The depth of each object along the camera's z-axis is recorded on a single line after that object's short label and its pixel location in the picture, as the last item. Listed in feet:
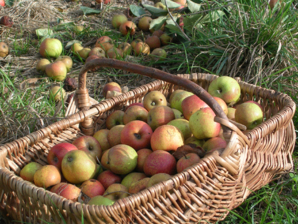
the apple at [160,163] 5.68
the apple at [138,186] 5.38
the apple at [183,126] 6.68
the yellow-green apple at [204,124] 6.02
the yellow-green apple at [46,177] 5.76
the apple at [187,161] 5.40
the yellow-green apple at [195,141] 6.35
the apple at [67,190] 5.39
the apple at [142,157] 6.24
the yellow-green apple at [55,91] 10.77
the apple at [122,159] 6.03
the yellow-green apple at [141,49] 12.96
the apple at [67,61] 12.55
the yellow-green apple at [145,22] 14.94
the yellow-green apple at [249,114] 6.98
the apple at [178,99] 7.87
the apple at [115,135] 7.02
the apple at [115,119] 7.82
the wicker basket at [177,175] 4.52
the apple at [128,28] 14.47
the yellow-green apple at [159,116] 6.99
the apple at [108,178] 6.06
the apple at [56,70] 11.74
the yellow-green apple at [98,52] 12.61
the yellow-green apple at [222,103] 7.29
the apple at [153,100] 7.90
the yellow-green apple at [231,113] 7.61
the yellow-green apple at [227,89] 7.91
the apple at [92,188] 5.64
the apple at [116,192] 5.34
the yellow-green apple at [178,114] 7.39
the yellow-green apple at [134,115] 7.45
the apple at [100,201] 4.78
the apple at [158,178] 5.15
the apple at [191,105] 6.89
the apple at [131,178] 5.92
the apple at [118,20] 15.38
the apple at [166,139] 6.16
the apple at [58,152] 6.30
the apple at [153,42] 13.43
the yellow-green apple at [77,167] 5.87
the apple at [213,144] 5.82
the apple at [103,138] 7.29
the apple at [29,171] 6.00
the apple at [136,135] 6.59
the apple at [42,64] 12.35
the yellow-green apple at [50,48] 12.95
